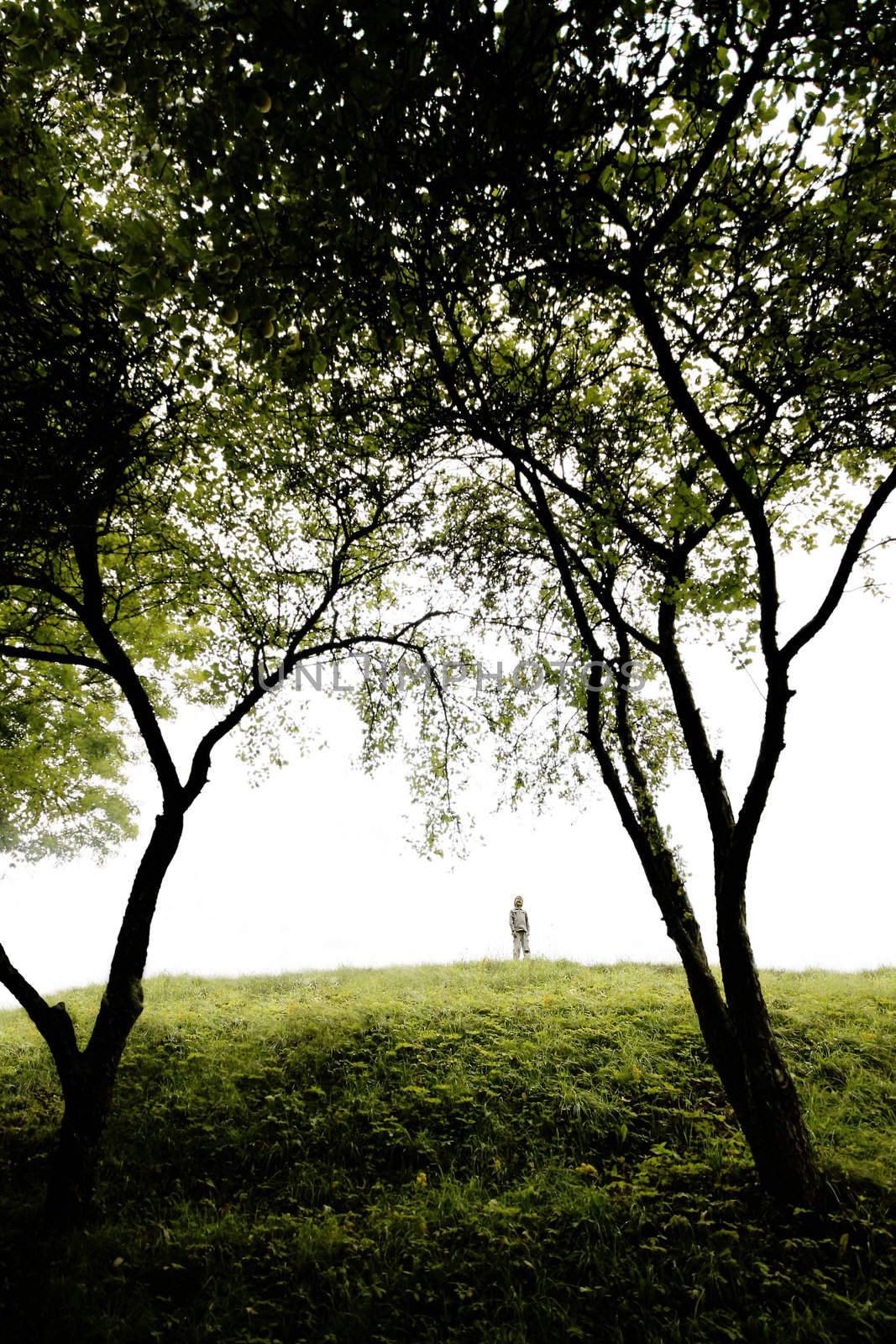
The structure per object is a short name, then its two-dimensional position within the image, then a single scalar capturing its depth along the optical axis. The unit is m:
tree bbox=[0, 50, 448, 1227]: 4.55
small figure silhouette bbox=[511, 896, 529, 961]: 16.72
